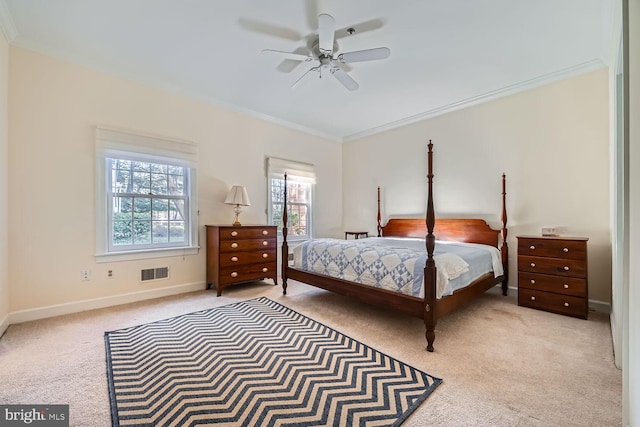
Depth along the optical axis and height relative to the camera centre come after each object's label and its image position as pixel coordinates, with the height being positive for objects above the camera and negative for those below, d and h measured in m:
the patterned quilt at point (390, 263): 2.36 -0.51
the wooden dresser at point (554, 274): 2.75 -0.66
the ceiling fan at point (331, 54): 2.19 +1.52
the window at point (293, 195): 4.76 +0.36
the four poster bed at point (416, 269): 2.26 -0.57
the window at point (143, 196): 3.15 +0.22
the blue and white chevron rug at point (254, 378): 1.43 -1.08
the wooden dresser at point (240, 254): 3.63 -0.59
